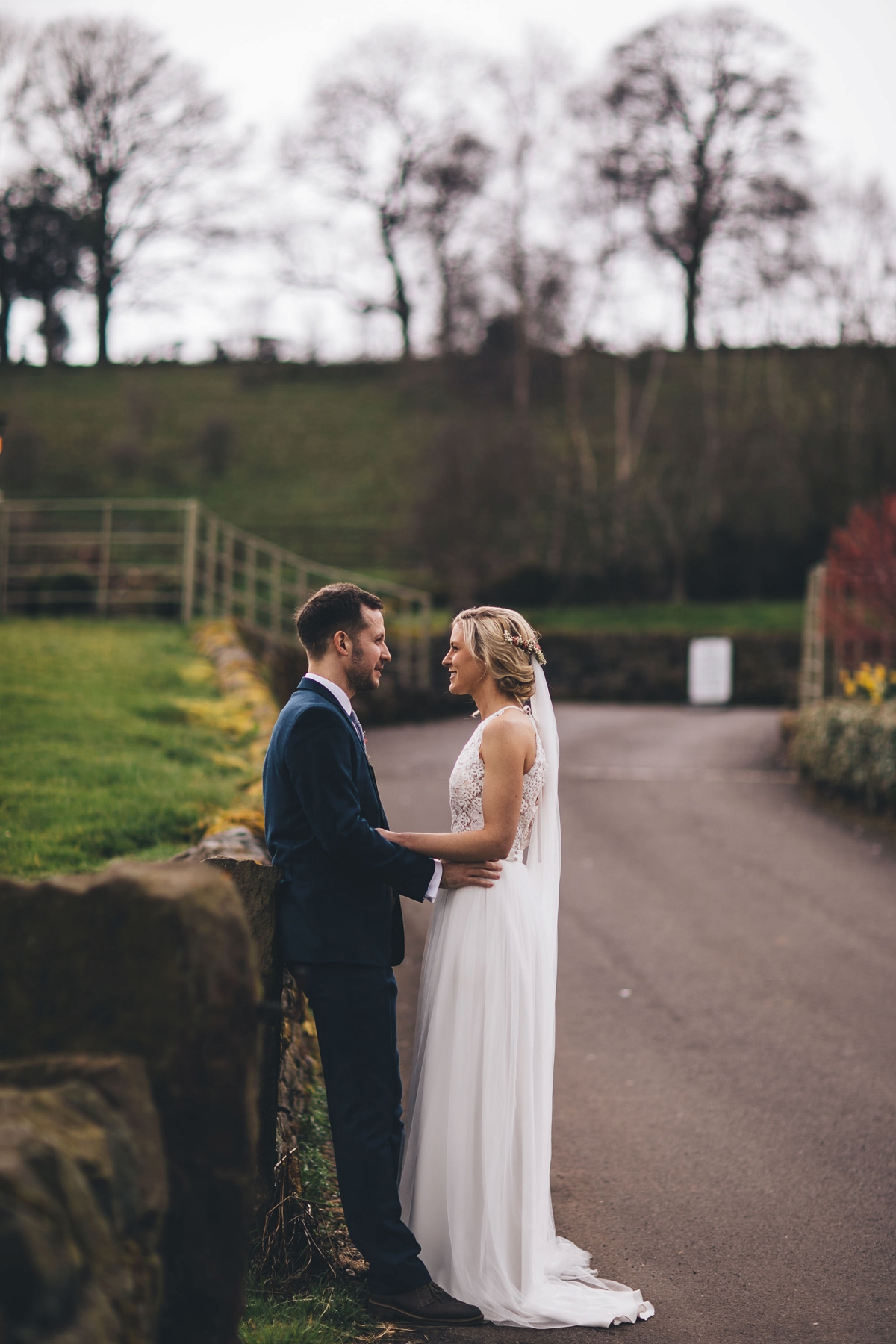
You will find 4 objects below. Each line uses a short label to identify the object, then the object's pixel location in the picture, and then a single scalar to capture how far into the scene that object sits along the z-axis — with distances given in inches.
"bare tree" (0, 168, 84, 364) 1440.7
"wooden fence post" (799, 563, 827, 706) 695.1
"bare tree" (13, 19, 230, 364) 1423.5
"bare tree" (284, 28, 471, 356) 1459.2
